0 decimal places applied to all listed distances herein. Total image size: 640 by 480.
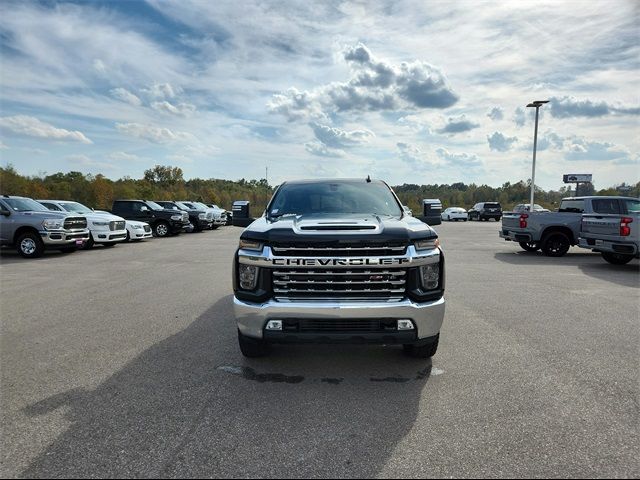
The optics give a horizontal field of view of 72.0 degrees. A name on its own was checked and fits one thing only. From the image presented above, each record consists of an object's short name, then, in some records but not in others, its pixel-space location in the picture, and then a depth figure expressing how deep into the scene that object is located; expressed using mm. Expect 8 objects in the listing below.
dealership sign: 54350
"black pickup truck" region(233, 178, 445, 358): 3793
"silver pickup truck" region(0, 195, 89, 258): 12922
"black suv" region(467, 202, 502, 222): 43006
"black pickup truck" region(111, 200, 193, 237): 20922
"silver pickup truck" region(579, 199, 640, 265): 10477
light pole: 28472
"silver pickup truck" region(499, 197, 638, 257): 12938
